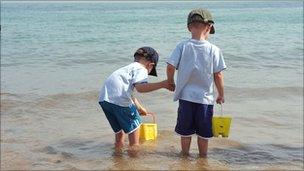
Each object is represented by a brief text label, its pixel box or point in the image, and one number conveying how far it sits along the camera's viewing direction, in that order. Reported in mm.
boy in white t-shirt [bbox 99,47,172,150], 5160
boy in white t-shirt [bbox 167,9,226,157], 4859
